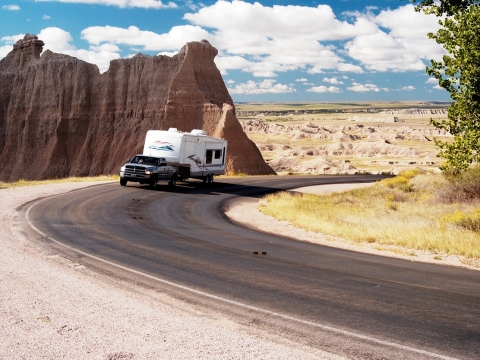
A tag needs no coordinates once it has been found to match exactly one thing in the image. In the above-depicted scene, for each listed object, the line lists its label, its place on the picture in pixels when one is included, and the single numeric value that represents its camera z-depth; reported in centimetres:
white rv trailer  3338
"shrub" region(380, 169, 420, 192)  3272
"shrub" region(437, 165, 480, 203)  2616
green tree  1694
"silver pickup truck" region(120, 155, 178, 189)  3050
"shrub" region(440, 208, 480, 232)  1703
